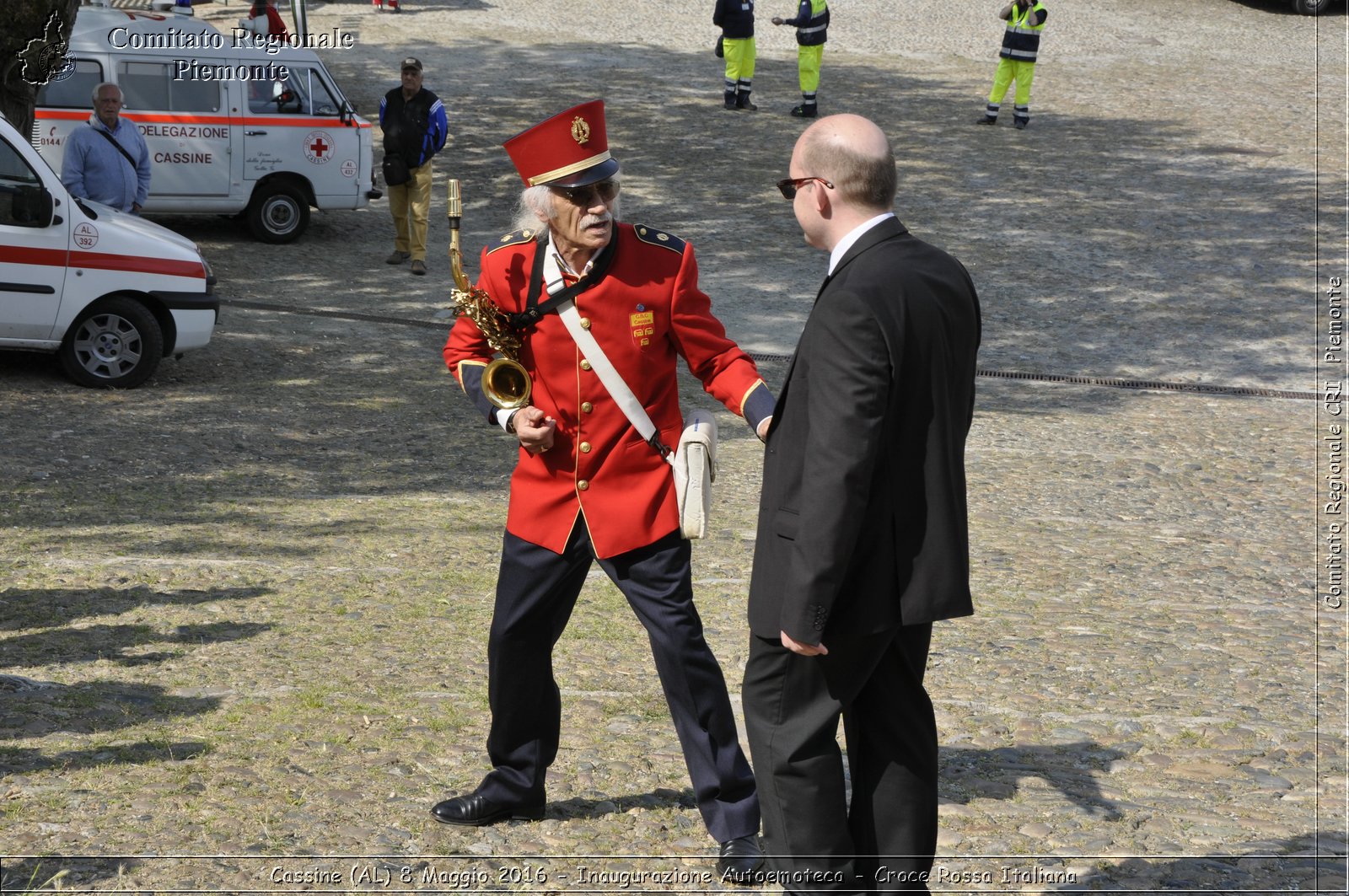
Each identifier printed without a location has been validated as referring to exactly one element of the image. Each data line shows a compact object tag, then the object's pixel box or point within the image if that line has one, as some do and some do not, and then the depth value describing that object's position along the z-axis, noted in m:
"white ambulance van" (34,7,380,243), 14.97
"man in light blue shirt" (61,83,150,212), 12.11
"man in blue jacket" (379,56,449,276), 14.93
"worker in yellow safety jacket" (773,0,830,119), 21.56
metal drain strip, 11.95
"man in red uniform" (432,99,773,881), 4.18
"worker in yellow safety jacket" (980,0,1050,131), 20.98
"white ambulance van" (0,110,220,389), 10.05
